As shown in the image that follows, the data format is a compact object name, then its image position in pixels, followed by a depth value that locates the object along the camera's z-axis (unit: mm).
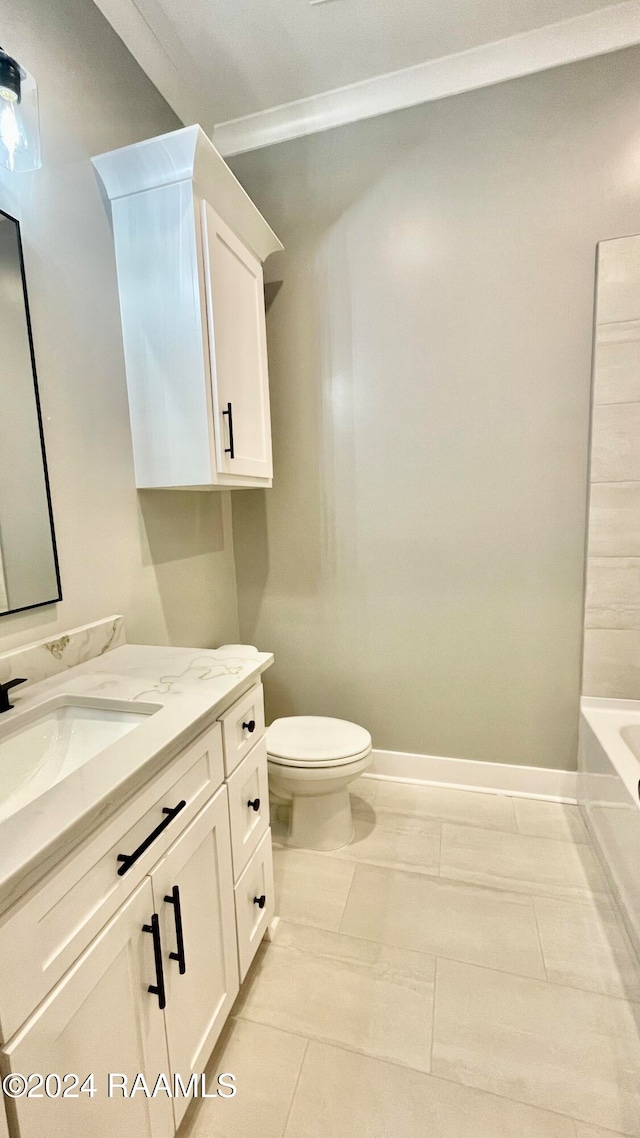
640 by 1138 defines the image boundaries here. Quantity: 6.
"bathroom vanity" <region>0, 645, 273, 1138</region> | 591
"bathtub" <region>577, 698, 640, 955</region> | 1365
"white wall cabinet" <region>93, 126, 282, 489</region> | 1312
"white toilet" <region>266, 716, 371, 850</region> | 1618
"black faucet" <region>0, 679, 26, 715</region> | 962
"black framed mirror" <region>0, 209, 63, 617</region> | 1073
